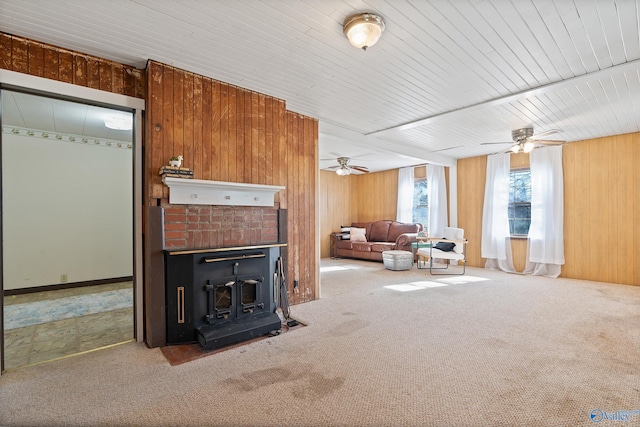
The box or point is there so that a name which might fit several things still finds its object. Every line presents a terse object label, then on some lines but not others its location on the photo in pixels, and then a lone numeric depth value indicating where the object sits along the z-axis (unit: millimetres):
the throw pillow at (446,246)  6329
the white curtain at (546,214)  5555
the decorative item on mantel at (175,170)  2588
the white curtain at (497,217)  6228
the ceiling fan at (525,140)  4559
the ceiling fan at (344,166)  6709
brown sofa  7121
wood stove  2639
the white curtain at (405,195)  8086
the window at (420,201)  7965
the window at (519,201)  6105
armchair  6008
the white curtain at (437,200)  7383
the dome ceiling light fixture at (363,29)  2051
